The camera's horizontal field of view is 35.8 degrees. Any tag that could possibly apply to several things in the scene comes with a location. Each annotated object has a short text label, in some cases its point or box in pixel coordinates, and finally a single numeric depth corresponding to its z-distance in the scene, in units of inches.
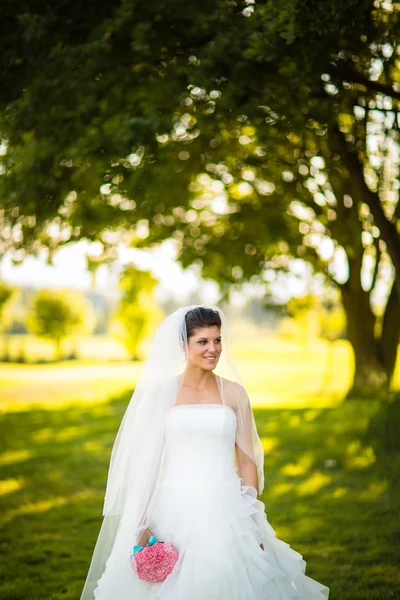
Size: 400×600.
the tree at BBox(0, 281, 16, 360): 1668.2
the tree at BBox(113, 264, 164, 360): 1849.4
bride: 165.8
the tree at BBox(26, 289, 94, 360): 2118.6
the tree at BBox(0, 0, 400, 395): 258.7
